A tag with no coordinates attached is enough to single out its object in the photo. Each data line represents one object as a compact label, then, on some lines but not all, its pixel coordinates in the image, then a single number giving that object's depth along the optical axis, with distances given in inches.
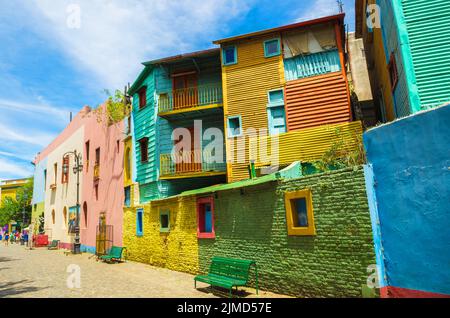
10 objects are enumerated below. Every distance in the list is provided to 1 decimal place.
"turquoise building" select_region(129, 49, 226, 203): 629.3
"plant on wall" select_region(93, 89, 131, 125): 793.6
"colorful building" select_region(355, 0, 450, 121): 322.0
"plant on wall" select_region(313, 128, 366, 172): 312.7
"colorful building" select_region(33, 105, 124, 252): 779.4
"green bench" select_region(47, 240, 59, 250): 1076.6
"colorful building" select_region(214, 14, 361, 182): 518.9
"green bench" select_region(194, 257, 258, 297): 321.2
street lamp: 833.5
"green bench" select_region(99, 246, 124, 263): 617.2
